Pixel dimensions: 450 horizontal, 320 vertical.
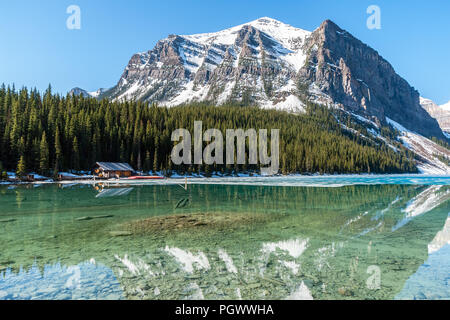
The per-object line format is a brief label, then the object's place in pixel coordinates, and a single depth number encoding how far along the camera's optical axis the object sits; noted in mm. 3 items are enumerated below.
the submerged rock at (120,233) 14023
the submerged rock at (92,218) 18406
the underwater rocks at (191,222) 15805
